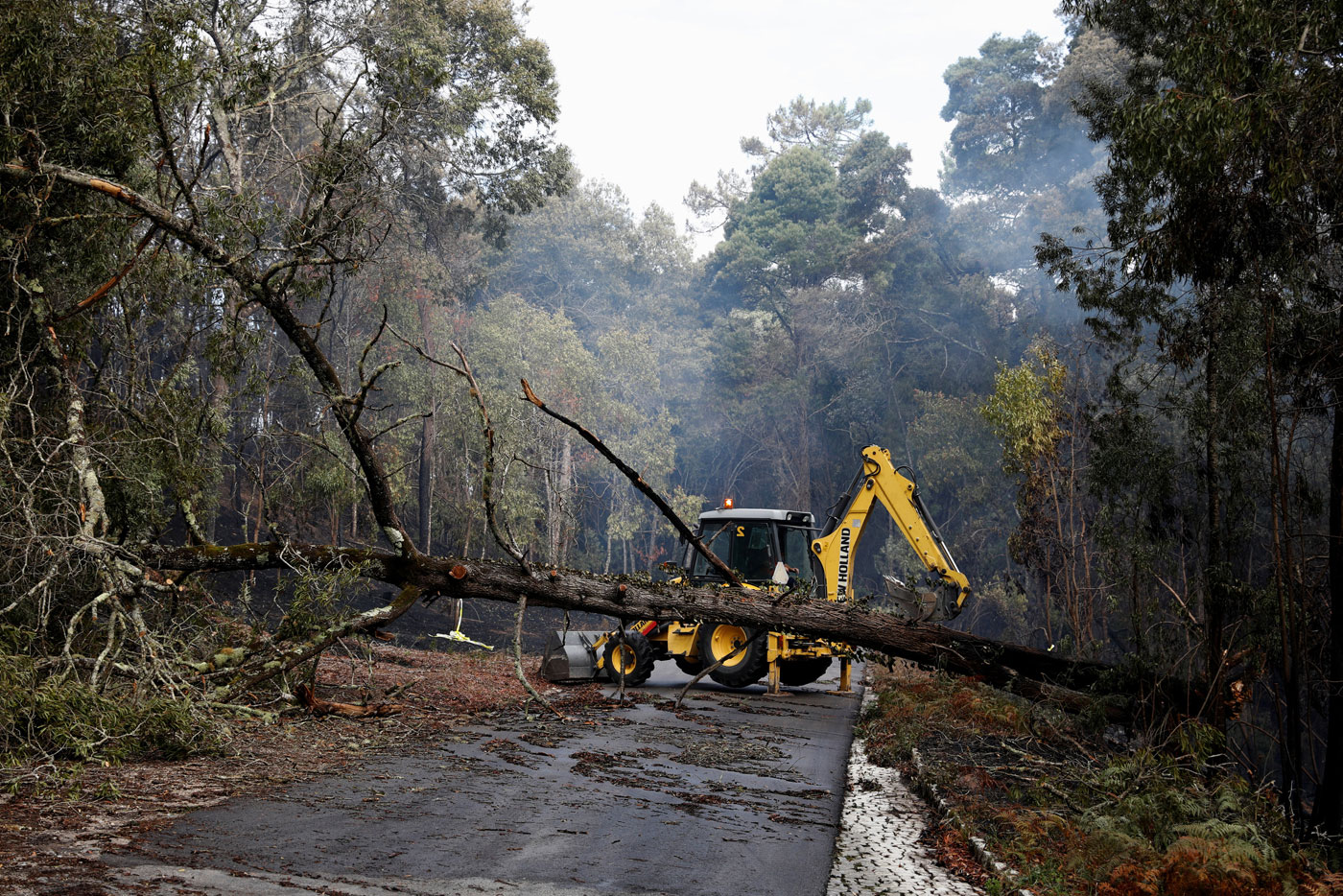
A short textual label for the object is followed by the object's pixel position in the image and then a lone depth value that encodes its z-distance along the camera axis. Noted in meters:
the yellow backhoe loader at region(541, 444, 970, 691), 13.77
